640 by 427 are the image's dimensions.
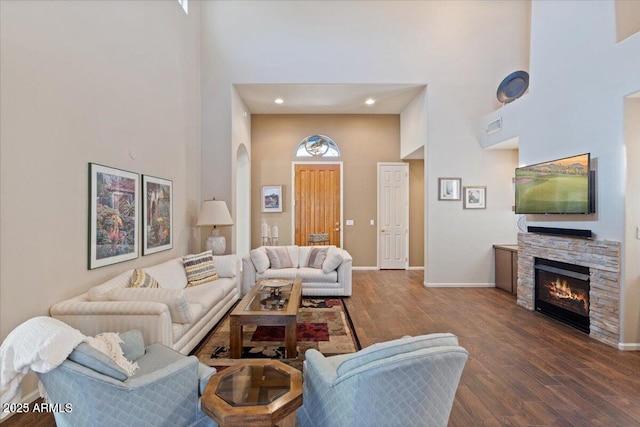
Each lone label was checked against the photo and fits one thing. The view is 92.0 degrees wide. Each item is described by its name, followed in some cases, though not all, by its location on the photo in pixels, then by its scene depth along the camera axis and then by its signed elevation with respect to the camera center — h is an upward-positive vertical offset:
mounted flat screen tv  3.33 +0.32
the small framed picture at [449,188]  5.50 +0.46
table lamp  4.86 -0.07
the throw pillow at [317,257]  5.13 -0.73
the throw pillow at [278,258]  5.12 -0.75
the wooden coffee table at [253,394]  1.35 -0.89
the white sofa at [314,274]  4.81 -0.95
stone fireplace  3.07 -0.60
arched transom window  7.13 +1.54
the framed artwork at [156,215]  3.72 -0.02
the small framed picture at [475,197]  5.49 +0.30
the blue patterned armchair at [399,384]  1.27 -0.73
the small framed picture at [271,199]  7.04 +0.33
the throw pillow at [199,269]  4.02 -0.74
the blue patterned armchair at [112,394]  1.46 -0.89
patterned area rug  2.90 -1.32
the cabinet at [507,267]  4.93 -0.89
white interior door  7.12 -0.03
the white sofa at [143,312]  2.32 -0.78
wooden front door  7.11 +0.27
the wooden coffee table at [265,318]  2.81 -0.96
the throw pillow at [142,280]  2.98 -0.66
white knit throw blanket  1.37 -0.63
